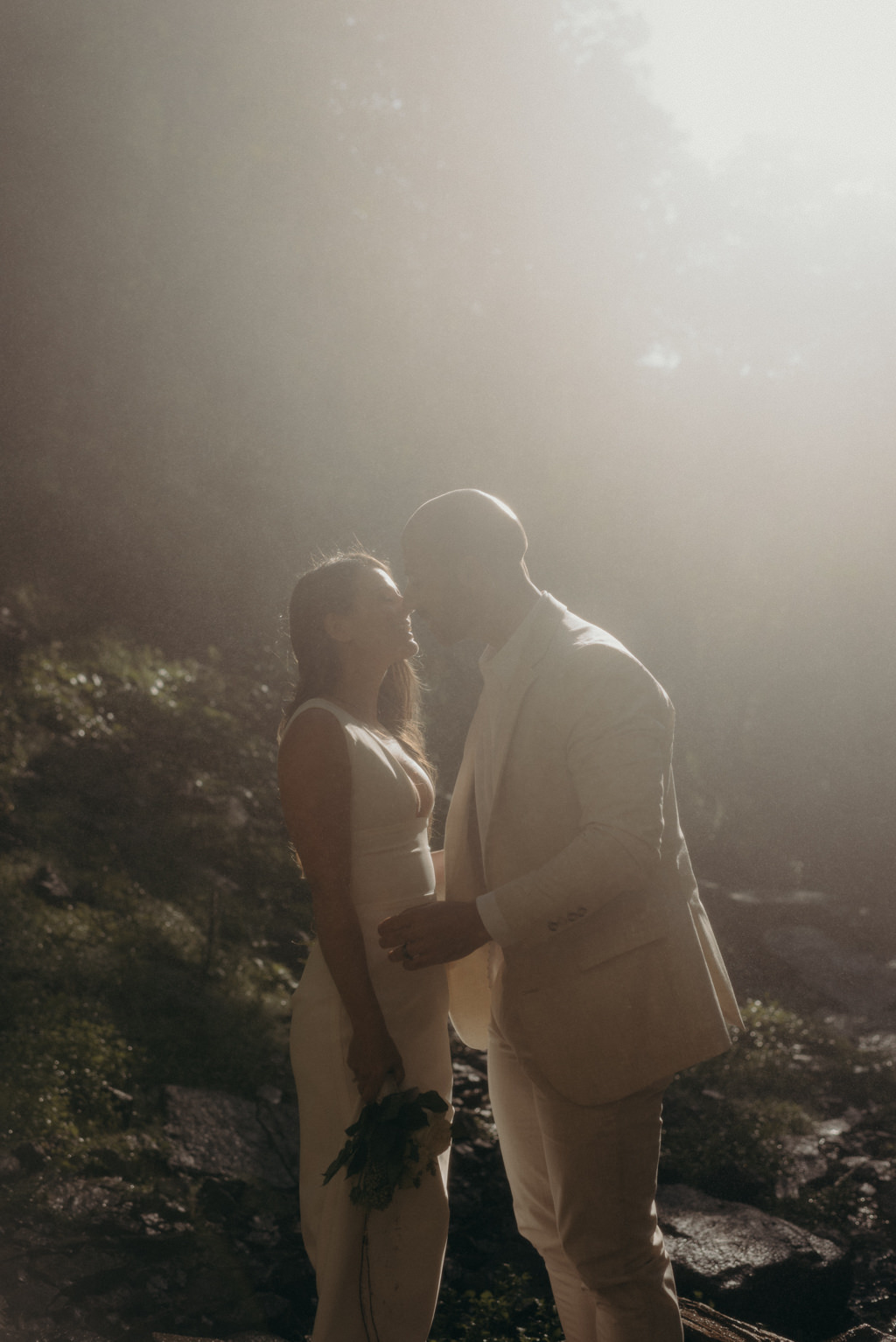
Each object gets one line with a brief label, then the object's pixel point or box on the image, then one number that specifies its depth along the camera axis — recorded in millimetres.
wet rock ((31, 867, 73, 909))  6078
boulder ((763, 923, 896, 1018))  8359
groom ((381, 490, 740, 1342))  2014
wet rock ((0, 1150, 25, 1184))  4160
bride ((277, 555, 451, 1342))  2316
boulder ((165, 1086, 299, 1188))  4719
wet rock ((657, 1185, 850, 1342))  4086
